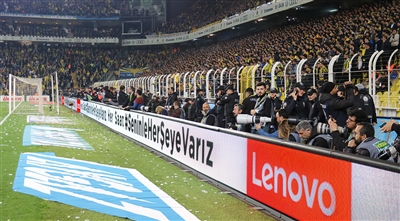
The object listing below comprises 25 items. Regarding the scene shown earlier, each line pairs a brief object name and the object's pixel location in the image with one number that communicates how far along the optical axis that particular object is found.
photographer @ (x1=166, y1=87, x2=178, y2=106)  18.83
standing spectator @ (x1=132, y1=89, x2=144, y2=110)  19.53
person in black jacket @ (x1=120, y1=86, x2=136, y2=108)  21.14
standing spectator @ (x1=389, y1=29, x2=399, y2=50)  16.57
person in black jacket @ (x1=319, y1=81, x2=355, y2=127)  8.21
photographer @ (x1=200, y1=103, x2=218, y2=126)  12.27
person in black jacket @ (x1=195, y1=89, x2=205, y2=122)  15.52
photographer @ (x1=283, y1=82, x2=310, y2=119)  9.86
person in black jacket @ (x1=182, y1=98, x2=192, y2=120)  16.14
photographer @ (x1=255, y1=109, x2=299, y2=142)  8.41
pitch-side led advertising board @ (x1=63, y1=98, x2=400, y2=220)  4.88
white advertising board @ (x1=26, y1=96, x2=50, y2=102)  43.69
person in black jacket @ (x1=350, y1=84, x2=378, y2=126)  9.60
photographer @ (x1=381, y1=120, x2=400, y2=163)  6.33
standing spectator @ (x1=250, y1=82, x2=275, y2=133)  10.10
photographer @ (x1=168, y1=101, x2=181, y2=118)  16.23
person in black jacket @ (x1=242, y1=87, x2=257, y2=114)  11.00
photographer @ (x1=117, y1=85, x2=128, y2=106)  23.80
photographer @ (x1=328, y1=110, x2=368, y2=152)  6.45
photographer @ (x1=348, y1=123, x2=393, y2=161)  5.53
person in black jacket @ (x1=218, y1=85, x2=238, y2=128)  12.16
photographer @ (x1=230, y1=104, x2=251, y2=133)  9.86
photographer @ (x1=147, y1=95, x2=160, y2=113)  19.67
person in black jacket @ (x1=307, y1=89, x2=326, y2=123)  9.02
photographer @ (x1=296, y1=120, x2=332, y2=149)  6.81
